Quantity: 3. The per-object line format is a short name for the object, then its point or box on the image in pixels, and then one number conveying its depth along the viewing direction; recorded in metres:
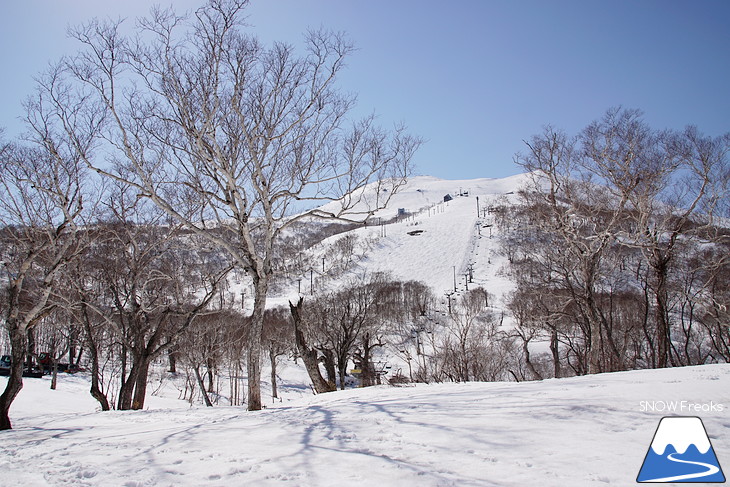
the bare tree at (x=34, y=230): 9.26
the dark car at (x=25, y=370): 32.75
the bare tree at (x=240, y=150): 9.15
